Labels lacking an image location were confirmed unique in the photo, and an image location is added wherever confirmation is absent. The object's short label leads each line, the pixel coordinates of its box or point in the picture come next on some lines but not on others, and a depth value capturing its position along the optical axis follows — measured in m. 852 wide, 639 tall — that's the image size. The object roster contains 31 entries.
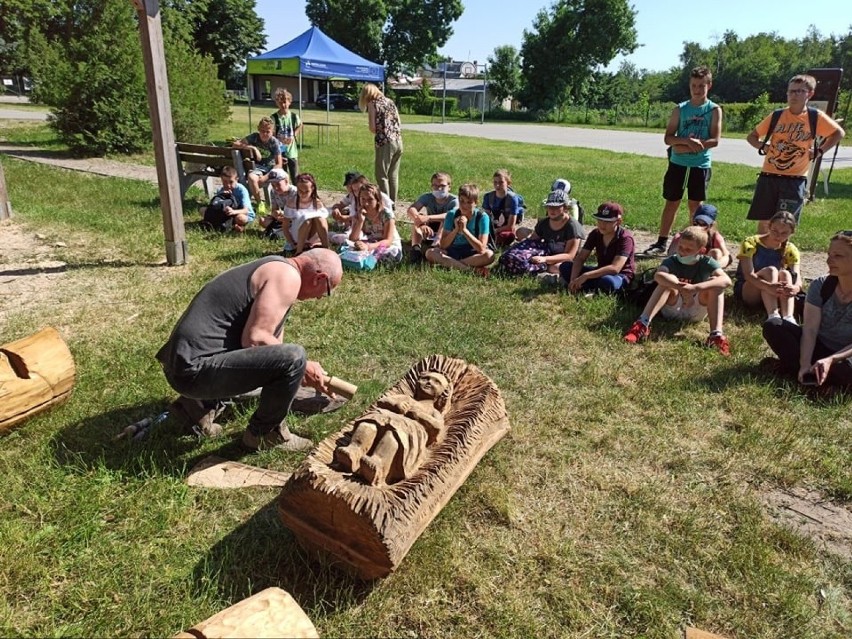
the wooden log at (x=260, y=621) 1.72
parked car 48.66
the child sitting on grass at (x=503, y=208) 7.04
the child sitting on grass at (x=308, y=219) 6.57
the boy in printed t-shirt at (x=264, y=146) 8.97
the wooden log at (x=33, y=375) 3.20
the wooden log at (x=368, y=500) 2.23
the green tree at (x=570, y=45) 50.62
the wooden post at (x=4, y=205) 7.67
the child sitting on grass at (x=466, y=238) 6.14
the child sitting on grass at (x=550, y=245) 5.98
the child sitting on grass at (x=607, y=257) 5.40
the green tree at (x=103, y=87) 12.92
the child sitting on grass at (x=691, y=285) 4.70
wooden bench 8.49
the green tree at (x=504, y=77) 53.28
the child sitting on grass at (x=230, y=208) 7.66
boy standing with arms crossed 6.32
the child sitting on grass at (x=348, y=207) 6.84
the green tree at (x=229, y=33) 49.06
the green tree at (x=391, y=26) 60.66
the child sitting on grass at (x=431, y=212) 6.70
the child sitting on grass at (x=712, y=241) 5.27
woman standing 7.87
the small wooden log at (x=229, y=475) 2.94
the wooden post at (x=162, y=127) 5.55
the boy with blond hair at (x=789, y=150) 5.74
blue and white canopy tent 16.00
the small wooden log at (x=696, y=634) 2.23
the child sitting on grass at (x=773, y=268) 4.85
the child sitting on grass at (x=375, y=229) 6.46
